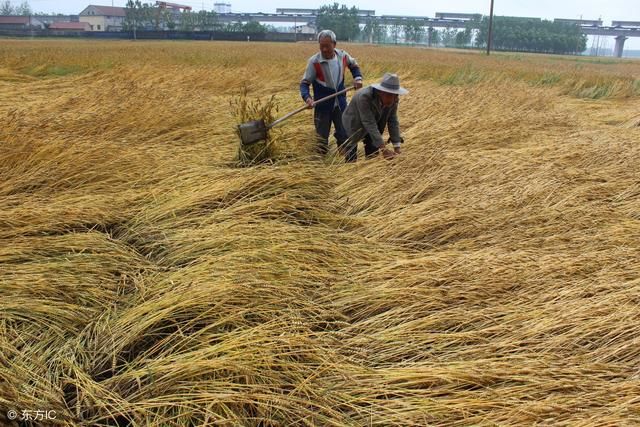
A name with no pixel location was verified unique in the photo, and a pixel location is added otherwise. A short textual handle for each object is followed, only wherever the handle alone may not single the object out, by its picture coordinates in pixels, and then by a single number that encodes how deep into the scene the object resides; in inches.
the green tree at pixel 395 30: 4213.8
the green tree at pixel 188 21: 2977.4
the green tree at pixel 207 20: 3088.1
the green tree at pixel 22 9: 4772.6
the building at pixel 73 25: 3188.5
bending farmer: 152.5
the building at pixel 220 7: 7009.8
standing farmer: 182.9
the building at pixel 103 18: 3675.2
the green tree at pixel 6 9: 4271.4
